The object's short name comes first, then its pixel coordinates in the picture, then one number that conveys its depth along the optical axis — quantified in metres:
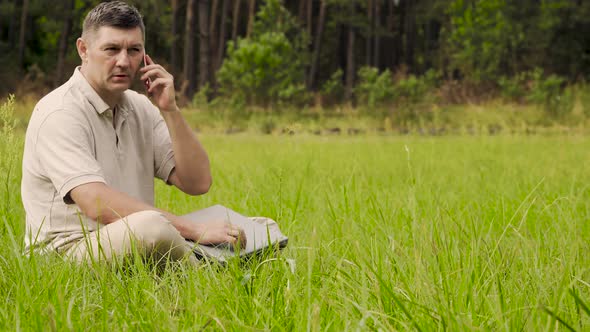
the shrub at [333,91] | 27.61
